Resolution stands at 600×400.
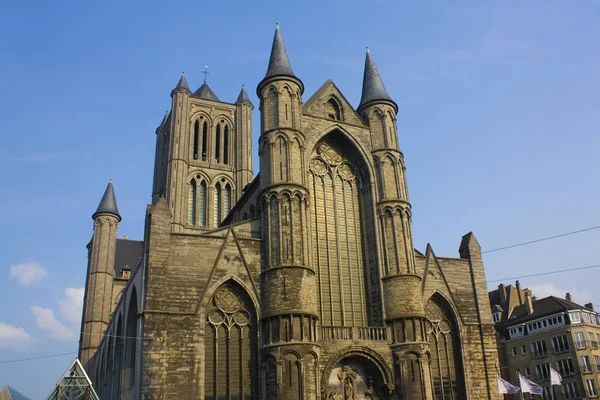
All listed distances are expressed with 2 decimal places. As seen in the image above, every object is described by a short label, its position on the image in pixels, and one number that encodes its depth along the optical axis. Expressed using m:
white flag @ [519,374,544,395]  23.64
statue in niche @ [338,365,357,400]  21.53
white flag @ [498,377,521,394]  23.44
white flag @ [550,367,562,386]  25.41
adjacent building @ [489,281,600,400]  44.19
